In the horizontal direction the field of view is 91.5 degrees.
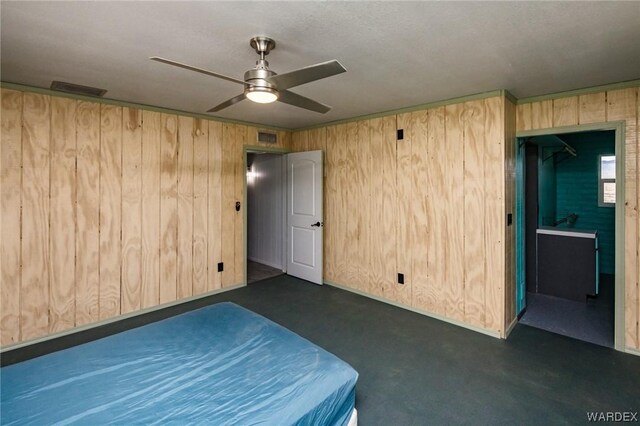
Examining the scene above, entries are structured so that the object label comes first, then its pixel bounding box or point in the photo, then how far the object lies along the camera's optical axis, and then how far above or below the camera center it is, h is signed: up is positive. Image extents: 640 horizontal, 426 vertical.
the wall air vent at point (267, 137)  4.90 +1.17
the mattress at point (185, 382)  1.47 -0.94
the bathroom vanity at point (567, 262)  4.07 -0.75
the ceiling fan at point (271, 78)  1.71 +0.77
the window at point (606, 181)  5.29 +0.44
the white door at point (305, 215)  4.82 -0.10
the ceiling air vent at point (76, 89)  2.90 +1.19
